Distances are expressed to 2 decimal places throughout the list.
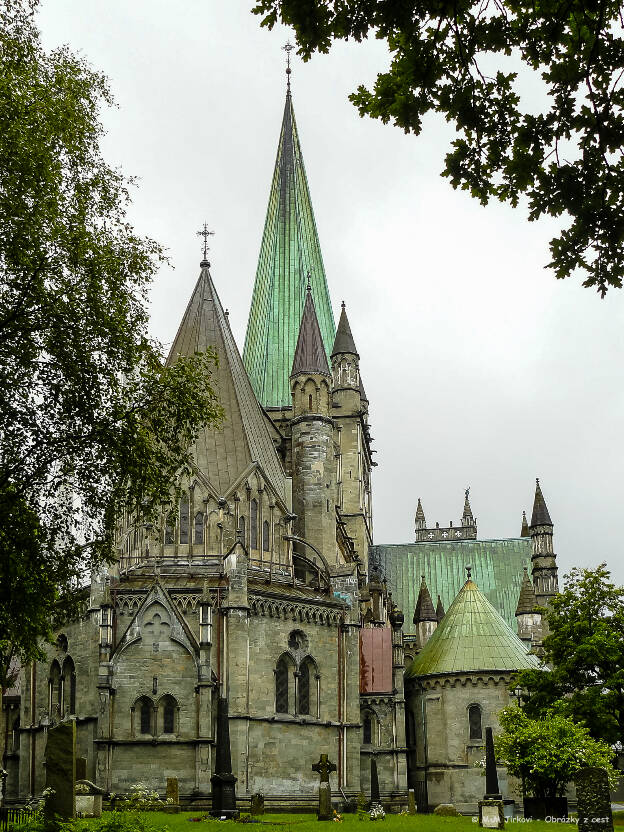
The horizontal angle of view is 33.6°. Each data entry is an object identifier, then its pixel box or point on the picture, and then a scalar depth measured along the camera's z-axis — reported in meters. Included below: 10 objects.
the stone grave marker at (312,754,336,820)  32.44
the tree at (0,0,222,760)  17.58
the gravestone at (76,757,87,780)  29.78
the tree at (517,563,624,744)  36.75
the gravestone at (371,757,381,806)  38.50
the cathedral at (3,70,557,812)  37.44
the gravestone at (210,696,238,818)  29.78
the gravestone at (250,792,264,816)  33.05
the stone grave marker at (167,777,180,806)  33.91
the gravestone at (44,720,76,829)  18.91
